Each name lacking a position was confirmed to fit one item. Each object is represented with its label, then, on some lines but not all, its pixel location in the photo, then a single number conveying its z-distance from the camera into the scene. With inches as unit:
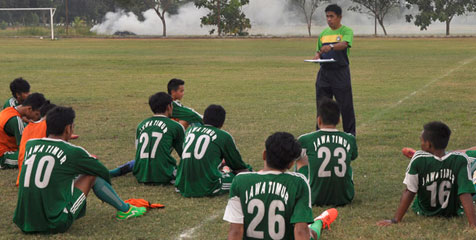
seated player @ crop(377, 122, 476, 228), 398.4
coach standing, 666.9
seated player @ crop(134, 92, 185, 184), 528.7
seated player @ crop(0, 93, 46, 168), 566.5
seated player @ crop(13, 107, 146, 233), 391.1
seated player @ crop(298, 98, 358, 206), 454.3
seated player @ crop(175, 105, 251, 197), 486.8
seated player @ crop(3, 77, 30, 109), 639.2
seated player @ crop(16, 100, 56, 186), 500.3
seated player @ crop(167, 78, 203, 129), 635.6
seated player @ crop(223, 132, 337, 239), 302.0
